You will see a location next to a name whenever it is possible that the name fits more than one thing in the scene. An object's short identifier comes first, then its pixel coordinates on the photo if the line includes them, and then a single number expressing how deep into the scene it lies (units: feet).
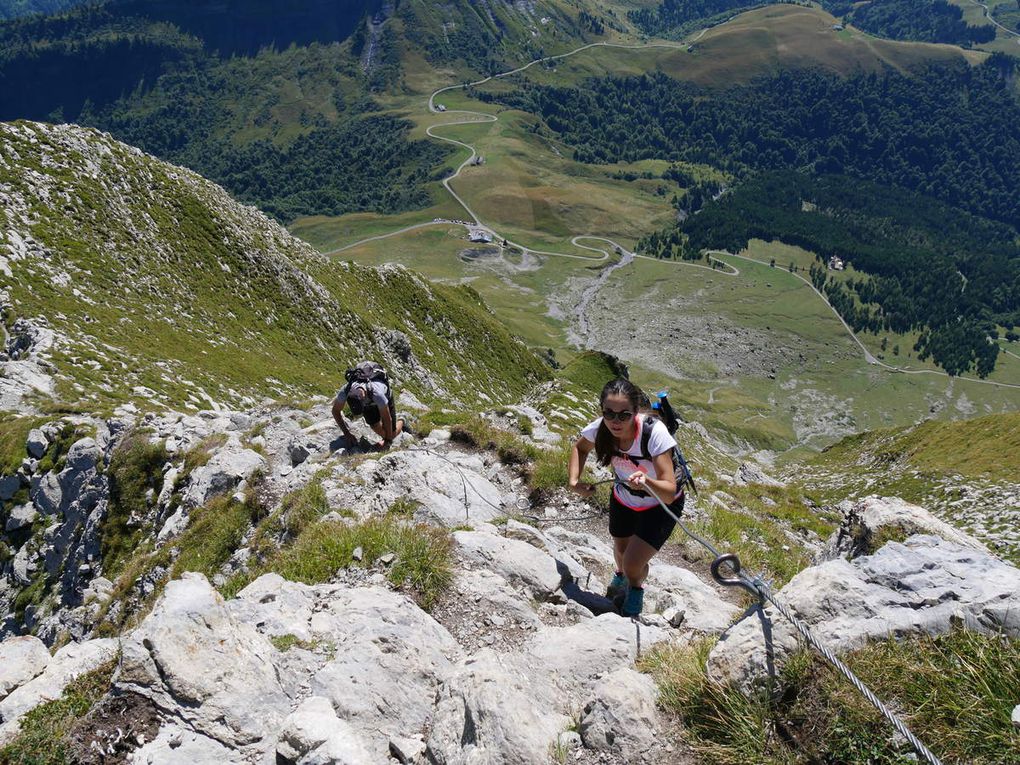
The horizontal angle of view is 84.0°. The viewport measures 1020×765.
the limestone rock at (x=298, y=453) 56.75
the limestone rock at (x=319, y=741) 19.91
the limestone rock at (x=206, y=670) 21.50
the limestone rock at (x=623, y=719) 19.10
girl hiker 27.68
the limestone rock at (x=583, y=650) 24.02
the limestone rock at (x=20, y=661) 24.06
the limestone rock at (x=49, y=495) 63.93
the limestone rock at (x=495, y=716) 19.69
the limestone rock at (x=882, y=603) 19.22
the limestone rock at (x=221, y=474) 52.01
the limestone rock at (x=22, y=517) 63.72
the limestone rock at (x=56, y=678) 21.95
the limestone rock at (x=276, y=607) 27.02
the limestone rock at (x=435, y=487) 44.39
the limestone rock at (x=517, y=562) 33.42
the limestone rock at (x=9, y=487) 65.10
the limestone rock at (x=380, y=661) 22.80
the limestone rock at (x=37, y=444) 66.54
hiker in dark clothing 54.13
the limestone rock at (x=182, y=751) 19.85
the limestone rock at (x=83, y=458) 64.28
